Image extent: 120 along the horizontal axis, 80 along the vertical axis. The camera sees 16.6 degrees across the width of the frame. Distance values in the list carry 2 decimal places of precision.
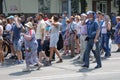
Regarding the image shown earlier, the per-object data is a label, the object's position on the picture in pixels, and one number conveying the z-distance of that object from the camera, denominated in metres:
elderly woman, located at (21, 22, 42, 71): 12.80
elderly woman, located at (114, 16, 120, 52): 18.06
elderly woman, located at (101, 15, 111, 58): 16.28
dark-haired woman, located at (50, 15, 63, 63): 14.21
